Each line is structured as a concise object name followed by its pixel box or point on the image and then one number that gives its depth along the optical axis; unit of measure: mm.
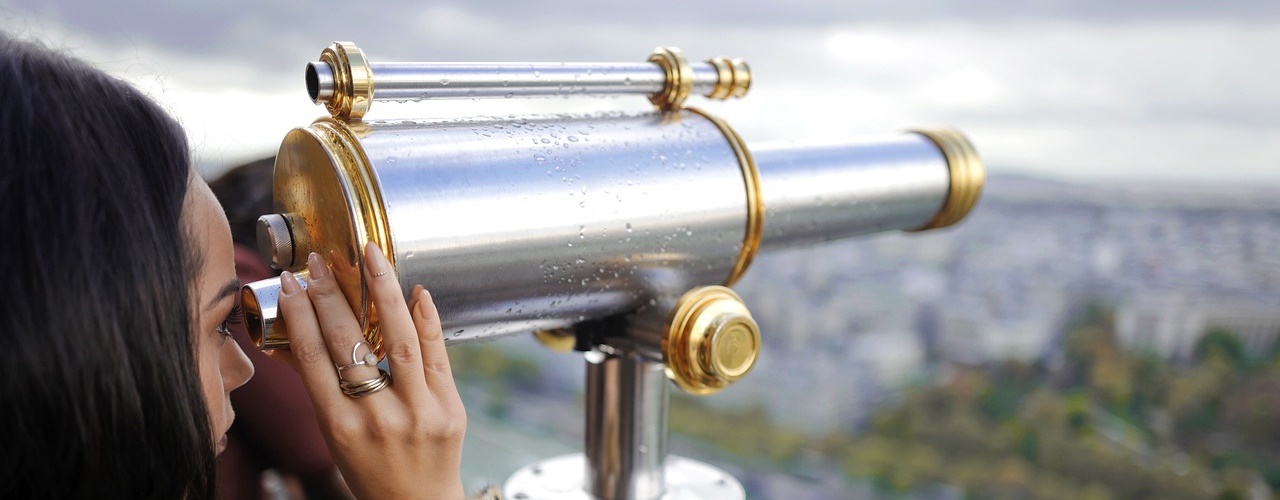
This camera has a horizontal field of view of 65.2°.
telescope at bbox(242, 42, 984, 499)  401
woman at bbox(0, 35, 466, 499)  362
